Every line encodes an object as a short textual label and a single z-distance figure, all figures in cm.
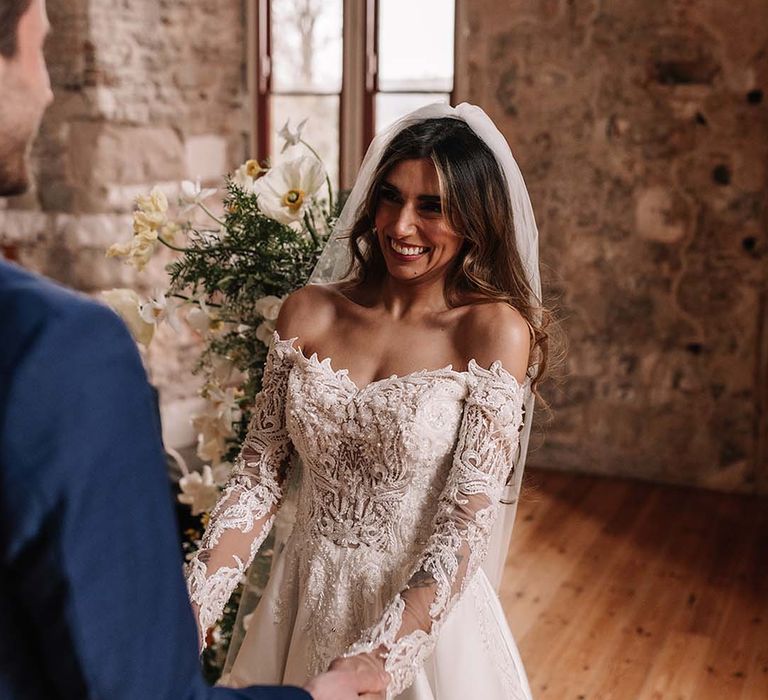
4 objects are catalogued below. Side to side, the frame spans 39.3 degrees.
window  546
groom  76
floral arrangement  216
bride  181
